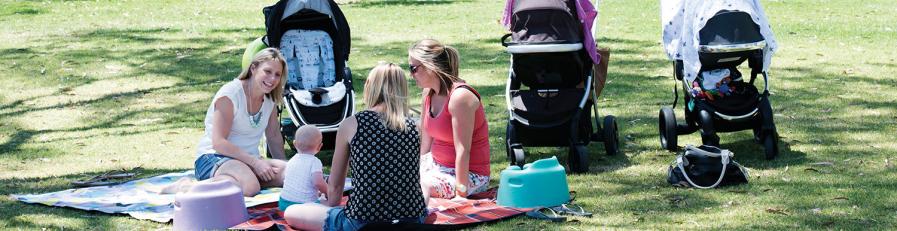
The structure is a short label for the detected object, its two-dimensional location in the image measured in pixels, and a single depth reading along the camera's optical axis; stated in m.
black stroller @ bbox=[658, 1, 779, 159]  7.73
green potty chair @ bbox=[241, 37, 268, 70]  8.91
